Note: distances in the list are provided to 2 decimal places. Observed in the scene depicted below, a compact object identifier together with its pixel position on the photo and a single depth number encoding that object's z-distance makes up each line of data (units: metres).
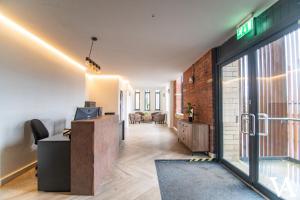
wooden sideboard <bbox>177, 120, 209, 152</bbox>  3.29
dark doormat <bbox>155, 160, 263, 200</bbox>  1.91
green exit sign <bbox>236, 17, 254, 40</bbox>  2.04
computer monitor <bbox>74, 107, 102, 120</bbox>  2.33
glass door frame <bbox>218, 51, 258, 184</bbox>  2.15
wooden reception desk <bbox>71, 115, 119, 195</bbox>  1.92
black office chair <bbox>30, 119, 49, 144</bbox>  2.47
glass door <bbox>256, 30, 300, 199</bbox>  1.81
